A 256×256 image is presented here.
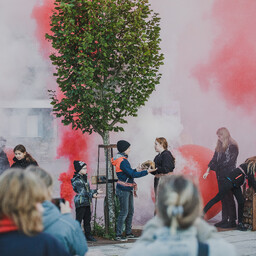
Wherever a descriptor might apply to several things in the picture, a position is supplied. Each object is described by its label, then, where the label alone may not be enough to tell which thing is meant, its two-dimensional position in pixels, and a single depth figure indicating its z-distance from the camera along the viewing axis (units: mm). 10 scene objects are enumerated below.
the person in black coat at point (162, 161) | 12502
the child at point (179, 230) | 3551
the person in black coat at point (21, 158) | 12089
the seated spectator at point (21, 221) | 3591
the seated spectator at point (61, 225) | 4475
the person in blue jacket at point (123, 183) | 11840
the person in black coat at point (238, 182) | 13321
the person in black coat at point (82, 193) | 11782
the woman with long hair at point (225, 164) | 13751
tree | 11585
